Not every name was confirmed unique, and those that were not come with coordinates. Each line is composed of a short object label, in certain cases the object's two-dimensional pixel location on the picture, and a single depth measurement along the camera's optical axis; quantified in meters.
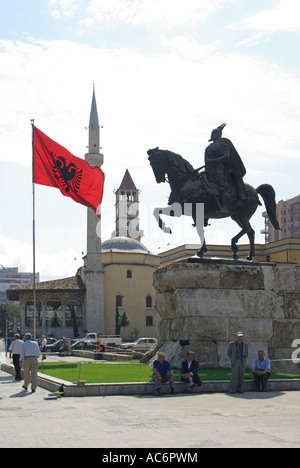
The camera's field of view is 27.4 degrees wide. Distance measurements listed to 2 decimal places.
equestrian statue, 14.55
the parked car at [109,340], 39.73
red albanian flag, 17.97
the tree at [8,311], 90.08
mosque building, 58.25
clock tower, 97.81
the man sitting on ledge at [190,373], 10.90
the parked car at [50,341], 44.18
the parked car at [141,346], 28.78
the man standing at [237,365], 10.91
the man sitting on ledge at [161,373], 10.65
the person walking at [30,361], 12.12
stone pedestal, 13.49
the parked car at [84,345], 35.11
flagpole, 18.03
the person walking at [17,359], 15.09
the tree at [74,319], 56.85
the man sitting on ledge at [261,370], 11.20
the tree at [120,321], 57.16
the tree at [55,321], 58.00
